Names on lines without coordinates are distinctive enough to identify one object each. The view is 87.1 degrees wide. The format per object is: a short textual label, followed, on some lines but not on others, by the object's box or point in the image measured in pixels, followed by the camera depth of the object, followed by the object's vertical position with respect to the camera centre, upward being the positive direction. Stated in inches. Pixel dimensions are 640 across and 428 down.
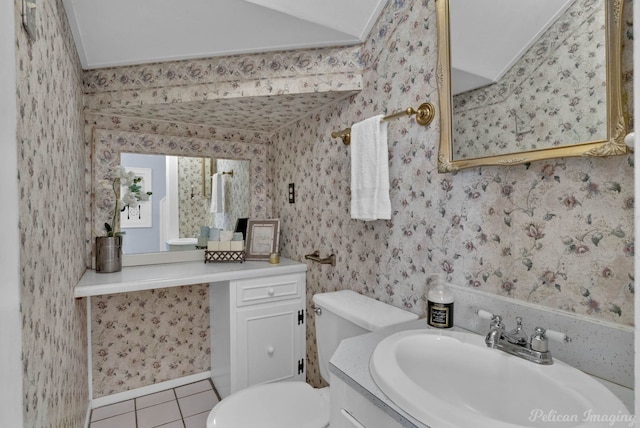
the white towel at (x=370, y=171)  56.7 +7.3
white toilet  51.8 -31.0
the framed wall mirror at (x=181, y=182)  82.7 +9.0
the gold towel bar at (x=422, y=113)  51.6 +15.4
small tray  90.0 -11.5
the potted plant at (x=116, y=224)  75.5 -2.2
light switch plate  91.9 +5.6
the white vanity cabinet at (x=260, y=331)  77.0 -28.1
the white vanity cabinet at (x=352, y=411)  31.0 -19.8
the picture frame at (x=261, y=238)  93.5 -7.0
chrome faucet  34.6 -14.3
